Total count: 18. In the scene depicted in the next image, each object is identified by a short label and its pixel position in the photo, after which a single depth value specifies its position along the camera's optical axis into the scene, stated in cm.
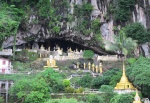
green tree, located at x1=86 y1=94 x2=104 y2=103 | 4300
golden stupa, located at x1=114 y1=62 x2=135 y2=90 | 4578
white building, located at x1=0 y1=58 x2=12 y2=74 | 5184
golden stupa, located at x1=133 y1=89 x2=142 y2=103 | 3981
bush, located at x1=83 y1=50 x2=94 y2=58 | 5631
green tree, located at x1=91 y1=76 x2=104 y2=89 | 4797
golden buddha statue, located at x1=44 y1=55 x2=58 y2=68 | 5328
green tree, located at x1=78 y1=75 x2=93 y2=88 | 4842
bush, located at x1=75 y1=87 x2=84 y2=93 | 4572
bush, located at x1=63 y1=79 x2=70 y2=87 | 4659
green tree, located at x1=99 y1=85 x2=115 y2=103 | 4469
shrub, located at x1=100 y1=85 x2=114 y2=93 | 4494
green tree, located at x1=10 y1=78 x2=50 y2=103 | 4341
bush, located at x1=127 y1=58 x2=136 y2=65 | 5359
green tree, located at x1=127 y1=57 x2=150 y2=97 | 4488
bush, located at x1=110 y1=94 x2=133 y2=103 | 4212
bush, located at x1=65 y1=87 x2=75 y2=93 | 4590
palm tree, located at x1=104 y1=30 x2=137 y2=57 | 5188
